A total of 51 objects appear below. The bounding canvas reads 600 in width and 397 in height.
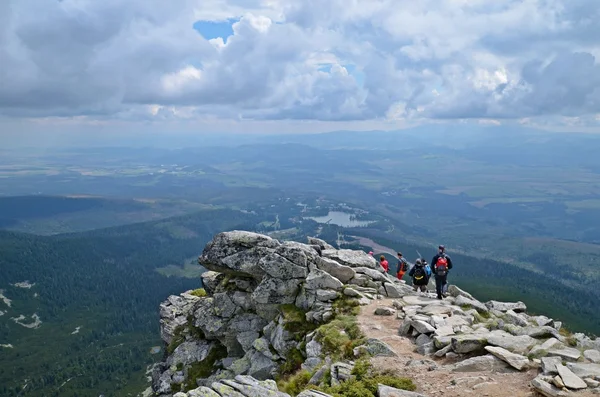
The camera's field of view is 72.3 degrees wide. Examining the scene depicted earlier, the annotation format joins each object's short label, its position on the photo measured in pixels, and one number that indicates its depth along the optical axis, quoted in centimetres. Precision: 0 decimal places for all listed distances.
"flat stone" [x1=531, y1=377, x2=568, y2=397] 1738
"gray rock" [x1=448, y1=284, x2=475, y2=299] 3661
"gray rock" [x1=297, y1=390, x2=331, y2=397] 1888
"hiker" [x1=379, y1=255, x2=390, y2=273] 4493
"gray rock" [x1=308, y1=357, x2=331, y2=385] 2366
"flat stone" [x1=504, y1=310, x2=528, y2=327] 2965
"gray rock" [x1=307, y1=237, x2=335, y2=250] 4614
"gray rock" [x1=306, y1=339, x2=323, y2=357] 2827
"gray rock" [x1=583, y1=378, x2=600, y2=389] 1787
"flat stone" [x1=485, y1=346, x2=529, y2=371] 2050
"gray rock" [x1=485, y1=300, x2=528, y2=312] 3469
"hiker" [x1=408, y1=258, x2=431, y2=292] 3891
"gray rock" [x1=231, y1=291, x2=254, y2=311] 4050
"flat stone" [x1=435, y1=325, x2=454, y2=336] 2542
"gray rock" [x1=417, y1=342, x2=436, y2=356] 2427
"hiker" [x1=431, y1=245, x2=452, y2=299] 3584
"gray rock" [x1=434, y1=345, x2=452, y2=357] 2334
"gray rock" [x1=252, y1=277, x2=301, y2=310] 3744
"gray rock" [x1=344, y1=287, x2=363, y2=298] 3503
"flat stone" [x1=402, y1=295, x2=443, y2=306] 3309
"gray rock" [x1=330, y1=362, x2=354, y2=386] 2220
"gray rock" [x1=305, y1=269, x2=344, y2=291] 3588
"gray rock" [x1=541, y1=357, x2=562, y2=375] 1938
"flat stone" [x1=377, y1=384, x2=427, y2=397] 1927
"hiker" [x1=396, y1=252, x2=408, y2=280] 4397
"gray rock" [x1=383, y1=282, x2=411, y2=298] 3699
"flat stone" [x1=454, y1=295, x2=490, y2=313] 3212
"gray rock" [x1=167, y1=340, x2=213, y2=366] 4084
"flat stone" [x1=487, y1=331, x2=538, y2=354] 2241
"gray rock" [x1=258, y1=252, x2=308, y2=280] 3778
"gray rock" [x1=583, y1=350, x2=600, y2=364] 2105
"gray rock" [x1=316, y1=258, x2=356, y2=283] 3769
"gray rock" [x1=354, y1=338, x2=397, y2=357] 2484
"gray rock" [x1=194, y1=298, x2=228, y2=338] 3984
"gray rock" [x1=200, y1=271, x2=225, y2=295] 4597
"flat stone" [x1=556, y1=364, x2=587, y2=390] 1761
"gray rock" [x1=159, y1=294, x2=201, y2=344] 5006
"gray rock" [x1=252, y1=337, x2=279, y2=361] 3322
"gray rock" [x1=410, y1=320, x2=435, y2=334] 2629
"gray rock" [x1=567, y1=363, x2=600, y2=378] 1872
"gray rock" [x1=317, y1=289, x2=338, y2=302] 3488
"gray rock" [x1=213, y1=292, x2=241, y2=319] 4047
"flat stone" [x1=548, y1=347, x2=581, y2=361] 2084
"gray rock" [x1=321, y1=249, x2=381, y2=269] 4128
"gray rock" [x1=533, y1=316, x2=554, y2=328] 3067
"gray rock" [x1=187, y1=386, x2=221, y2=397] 1969
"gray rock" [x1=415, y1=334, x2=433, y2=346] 2559
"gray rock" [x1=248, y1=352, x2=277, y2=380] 3206
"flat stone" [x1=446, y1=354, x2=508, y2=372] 2112
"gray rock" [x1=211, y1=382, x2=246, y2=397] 1998
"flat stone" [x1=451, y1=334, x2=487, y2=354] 2278
